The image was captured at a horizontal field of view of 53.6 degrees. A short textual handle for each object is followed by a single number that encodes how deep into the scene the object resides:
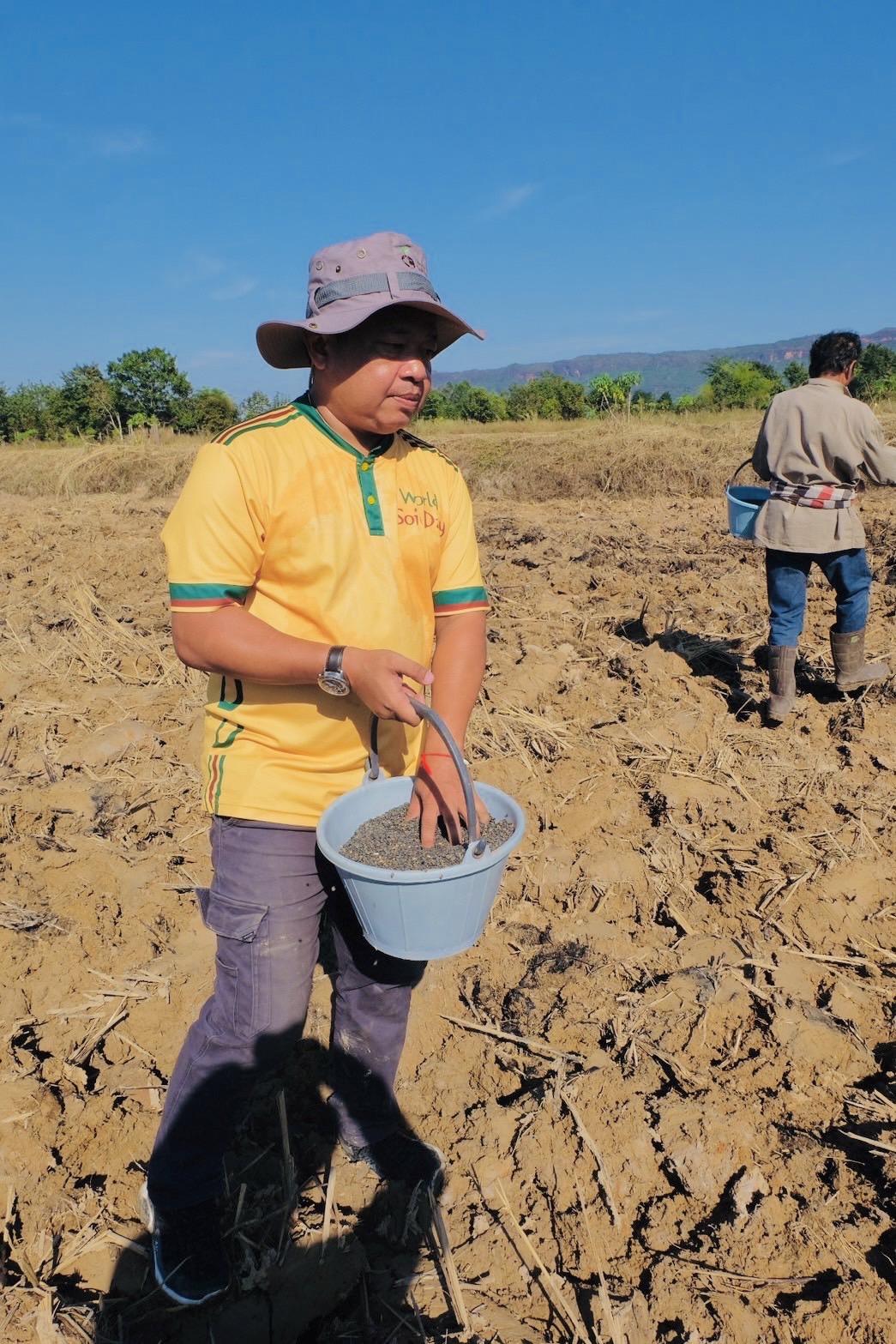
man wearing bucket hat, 1.50
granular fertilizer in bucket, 1.64
